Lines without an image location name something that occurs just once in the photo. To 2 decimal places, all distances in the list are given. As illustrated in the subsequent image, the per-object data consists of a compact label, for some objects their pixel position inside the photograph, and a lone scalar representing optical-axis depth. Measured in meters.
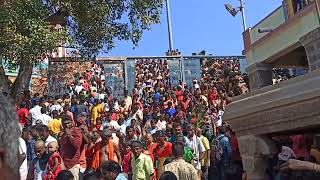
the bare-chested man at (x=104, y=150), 7.95
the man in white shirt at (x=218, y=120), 12.62
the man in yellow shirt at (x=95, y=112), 13.50
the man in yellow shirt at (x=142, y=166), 7.84
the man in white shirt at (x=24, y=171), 5.46
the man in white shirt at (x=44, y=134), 8.40
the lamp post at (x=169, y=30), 27.64
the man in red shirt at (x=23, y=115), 12.03
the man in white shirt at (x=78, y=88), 17.49
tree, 11.51
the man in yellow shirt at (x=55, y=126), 11.02
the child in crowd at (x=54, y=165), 6.96
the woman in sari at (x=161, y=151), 8.55
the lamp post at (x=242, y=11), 26.73
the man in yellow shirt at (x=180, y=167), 6.89
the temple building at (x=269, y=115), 2.96
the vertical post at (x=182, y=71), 19.70
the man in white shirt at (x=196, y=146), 9.76
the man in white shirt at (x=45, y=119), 11.71
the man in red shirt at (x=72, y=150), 7.58
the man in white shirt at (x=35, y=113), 12.08
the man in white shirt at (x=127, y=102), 15.26
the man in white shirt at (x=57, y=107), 13.62
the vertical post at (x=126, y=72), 19.08
